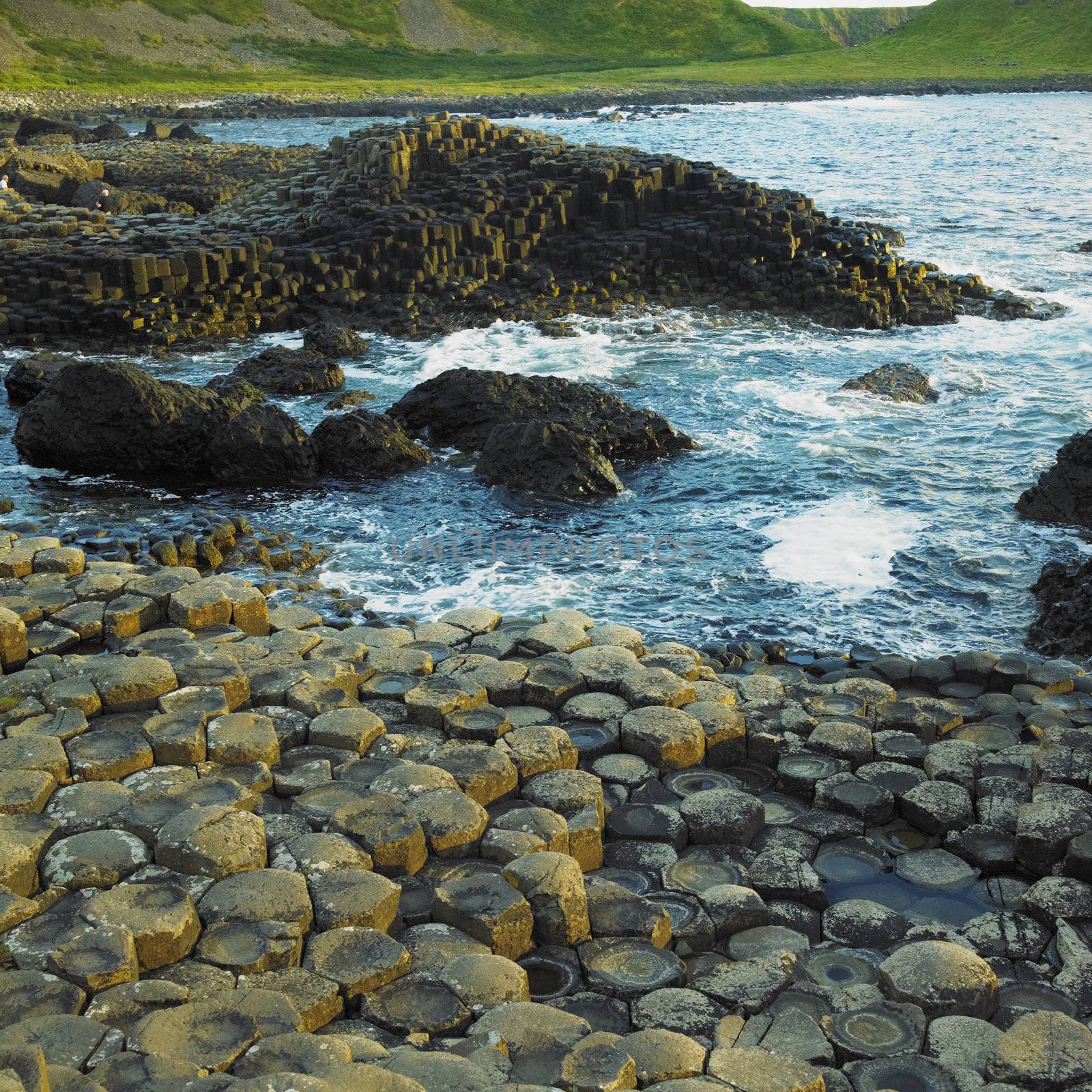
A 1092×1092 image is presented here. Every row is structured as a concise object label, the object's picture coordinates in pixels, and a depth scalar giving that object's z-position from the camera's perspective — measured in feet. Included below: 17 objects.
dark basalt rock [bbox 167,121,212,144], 176.35
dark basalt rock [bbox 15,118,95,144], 168.14
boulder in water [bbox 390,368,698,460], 49.90
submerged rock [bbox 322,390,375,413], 55.52
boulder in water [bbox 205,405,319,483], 46.80
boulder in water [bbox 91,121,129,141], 176.24
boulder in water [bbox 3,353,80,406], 56.54
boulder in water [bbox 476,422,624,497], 45.21
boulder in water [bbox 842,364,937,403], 58.90
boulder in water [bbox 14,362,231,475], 47.55
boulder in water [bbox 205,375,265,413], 50.06
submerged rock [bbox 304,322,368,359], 65.46
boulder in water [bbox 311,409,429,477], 47.75
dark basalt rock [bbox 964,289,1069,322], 75.87
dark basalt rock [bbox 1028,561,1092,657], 33.94
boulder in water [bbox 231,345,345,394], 57.67
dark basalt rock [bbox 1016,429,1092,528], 42.68
